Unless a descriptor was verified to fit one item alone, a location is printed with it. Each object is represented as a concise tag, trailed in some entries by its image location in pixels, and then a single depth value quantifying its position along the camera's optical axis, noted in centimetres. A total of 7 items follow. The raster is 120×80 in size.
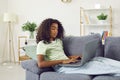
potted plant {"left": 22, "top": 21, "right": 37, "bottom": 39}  535
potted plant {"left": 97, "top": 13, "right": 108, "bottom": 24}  510
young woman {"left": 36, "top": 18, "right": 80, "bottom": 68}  253
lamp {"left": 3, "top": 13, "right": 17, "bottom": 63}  552
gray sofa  235
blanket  232
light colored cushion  273
